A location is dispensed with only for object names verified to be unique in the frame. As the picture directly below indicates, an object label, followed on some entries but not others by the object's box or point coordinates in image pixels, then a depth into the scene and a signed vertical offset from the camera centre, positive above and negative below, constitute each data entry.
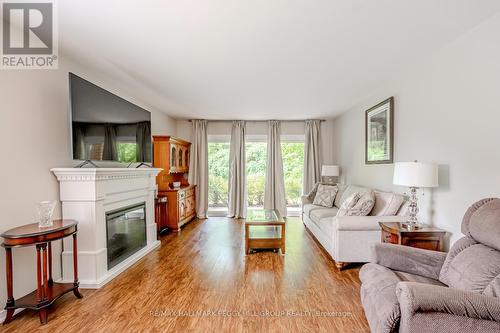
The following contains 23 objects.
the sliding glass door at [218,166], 6.08 -0.05
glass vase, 2.06 -0.41
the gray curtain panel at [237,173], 5.85 -0.22
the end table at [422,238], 2.30 -0.72
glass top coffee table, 3.44 -1.08
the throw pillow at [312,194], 5.04 -0.65
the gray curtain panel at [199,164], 5.85 +0.00
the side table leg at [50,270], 2.25 -0.98
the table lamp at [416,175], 2.27 -0.12
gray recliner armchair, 1.21 -0.74
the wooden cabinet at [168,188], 4.64 -0.47
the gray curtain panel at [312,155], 5.83 +0.20
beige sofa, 2.91 -0.82
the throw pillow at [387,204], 2.96 -0.52
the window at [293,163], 6.06 +0.01
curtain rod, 5.94 +1.06
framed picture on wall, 3.36 +0.45
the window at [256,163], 6.07 +0.02
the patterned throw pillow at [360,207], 3.04 -0.55
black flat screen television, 2.42 +0.46
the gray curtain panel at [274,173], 5.86 -0.22
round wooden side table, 1.85 -0.75
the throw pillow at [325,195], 4.59 -0.62
